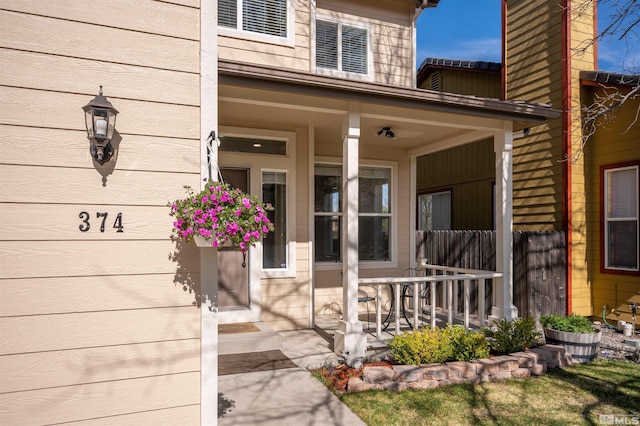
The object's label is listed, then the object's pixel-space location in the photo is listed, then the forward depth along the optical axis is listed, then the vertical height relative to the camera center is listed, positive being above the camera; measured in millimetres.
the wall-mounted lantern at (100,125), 2303 +530
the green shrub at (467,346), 4277 -1288
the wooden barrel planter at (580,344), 4730 -1391
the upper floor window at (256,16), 5797 +2898
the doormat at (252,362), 4227 -1500
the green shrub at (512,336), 4512 -1262
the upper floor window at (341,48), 6676 +2793
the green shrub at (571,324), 4797 -1201
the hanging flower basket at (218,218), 2320 +14
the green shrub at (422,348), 4152 -1274
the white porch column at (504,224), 5375 -35
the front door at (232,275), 5555 -733
